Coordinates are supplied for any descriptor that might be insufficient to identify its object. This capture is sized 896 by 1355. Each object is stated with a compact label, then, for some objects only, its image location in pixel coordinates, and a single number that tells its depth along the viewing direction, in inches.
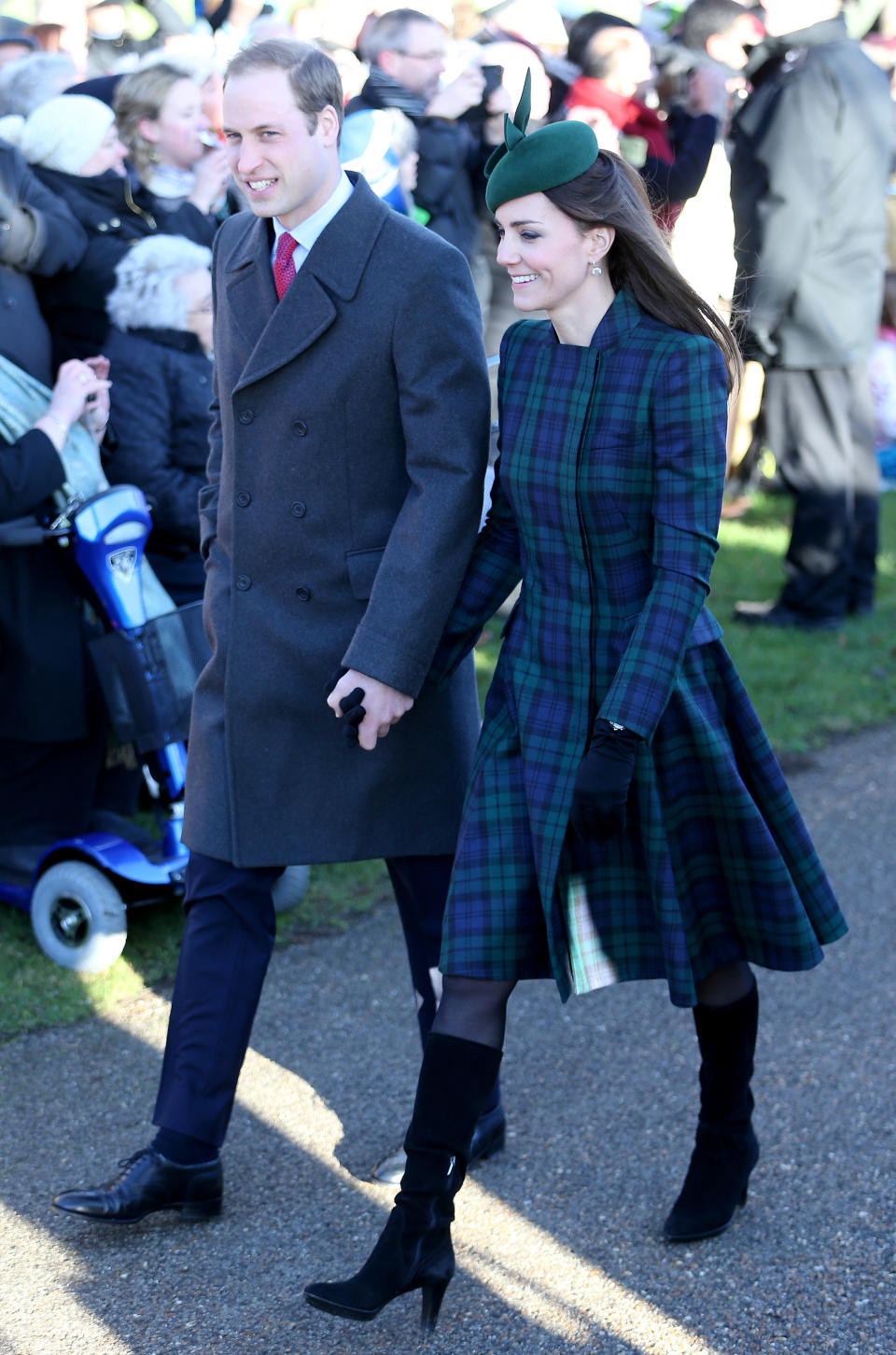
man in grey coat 219.3
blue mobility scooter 303.7
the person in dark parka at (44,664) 303.7
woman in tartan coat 201.0
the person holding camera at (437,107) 505.0
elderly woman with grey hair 345.1
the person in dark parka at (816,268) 510.0
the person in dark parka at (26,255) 319.0
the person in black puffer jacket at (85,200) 354.3
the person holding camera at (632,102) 571.2
